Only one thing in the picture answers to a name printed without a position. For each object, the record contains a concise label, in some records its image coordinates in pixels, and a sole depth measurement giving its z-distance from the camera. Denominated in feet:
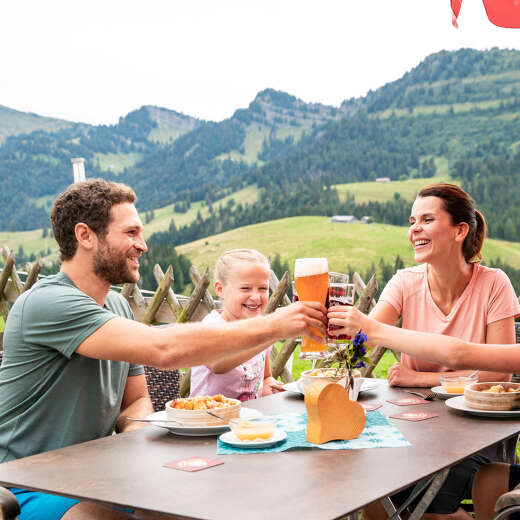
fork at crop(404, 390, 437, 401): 8.08
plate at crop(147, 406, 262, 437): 6.42
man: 6.56
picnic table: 4.40
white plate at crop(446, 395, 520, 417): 6.97
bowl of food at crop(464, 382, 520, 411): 7.07
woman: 9.41
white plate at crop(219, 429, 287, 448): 5.83
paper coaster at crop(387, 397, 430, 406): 7.84
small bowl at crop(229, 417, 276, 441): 5.96
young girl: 9.14
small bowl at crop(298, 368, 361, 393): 6.76
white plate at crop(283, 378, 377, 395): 8.59
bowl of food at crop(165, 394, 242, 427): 6.53
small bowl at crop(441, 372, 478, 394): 8.11
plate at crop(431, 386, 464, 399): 8.04
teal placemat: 5.88
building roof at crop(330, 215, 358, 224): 137.28
